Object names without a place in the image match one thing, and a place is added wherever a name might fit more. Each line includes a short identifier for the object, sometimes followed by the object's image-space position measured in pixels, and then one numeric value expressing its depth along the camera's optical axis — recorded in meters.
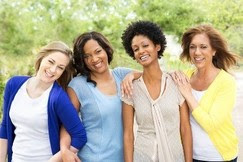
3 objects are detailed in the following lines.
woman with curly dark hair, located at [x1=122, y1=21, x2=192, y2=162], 1.79
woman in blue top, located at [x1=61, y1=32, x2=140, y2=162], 1.82
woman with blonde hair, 1.73
